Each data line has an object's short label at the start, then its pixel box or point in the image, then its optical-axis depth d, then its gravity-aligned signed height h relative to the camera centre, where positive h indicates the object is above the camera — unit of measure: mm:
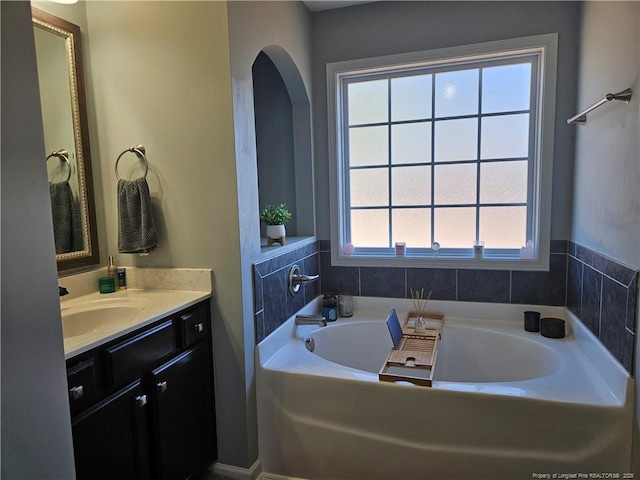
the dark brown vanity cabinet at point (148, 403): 1288 -761
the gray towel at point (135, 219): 1896 -70
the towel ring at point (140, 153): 1943 +257
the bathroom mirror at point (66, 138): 1831 +330
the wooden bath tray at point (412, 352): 1788 -807
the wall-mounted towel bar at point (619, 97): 1499 +374
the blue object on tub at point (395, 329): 2111 -737
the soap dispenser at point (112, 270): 2010 -336
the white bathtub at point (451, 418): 1579 -967
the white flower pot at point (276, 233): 2320 -190
